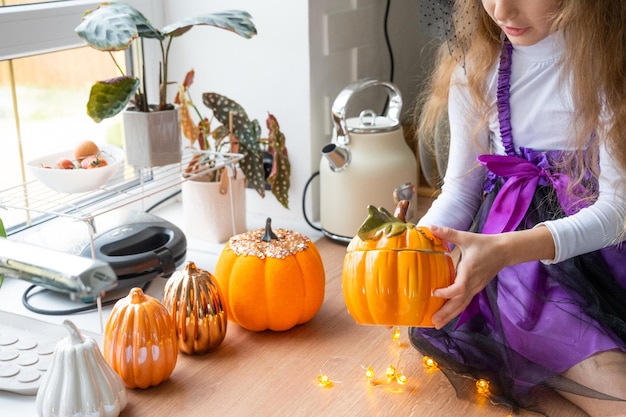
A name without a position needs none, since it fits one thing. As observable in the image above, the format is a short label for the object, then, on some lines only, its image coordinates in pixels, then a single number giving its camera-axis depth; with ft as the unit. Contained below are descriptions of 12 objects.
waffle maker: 4.09
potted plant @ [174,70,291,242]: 4.74
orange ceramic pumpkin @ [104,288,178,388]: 3.35
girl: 3.28
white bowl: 4.03
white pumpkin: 3.06
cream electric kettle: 4.71
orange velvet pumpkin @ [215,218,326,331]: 3.84
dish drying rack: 4.29
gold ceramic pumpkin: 3.63
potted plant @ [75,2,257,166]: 3.75
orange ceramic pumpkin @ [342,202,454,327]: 3.12
